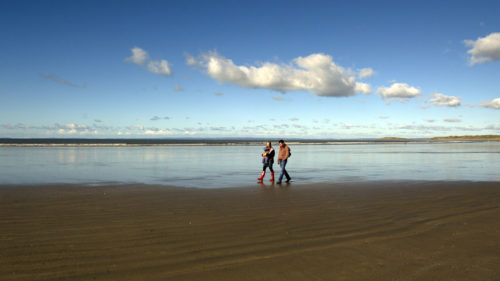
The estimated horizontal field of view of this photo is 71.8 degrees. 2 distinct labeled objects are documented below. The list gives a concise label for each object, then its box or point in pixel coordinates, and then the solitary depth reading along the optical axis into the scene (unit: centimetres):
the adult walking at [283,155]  1587
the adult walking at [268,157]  1630
